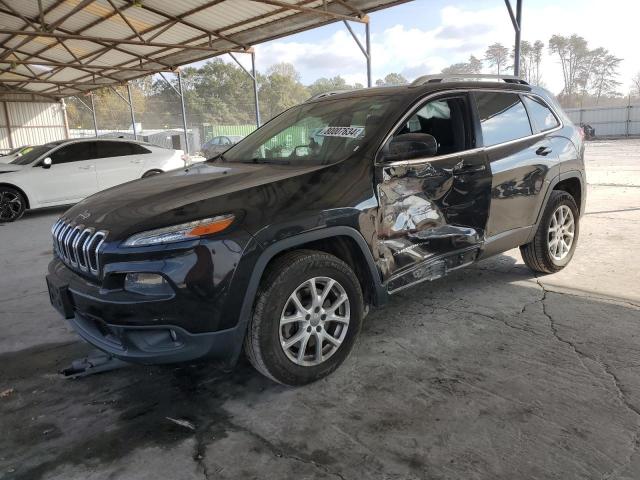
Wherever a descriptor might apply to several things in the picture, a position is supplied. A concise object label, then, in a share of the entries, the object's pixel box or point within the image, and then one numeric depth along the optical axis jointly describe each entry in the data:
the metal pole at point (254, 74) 15.22
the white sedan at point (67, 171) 9.39
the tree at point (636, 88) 64.31
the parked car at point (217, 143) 25.03
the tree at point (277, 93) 64.31
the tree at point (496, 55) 72.50
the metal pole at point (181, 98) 18.39
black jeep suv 2.47
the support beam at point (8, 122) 27.34
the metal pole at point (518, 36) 8.77
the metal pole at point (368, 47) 11.83
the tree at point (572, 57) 70.38
